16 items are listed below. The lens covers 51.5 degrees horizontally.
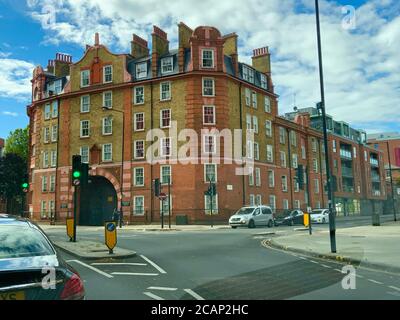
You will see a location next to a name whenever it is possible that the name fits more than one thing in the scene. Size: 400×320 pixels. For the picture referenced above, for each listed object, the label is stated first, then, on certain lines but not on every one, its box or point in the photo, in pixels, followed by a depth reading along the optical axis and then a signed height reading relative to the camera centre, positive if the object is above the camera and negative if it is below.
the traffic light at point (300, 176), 22.42 +1.72
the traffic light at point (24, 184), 20.91 +1.53
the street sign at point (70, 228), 17.76 -0.62
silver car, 31.27 -0.63
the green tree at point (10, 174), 55.81 +5.47
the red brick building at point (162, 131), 38.53 +8.13
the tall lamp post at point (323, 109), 13.61 +3.36
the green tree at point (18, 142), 66.13 +11.67
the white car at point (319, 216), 39.44 -0.78
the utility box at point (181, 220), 36.53 -0.79
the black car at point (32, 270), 3.90 -0.55
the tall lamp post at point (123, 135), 40.95 +7.66
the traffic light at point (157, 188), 31.50 +1.77
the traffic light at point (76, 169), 16.41 +1.74
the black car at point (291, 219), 35.94 -0.90
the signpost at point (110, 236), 12.98 -0.75
